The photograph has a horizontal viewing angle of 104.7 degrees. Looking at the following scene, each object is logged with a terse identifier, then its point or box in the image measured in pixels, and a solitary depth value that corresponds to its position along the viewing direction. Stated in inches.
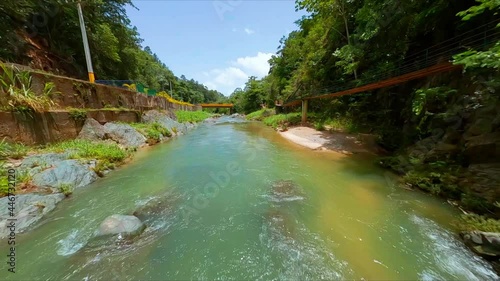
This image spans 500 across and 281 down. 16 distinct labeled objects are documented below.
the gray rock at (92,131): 342.7
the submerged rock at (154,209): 164.6
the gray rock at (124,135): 380.5
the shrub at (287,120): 742.3
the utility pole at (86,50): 461.6
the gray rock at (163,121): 596.9
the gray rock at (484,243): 115.2
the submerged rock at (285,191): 198.4
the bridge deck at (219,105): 2130.9
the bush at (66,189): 195.0
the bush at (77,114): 330.6
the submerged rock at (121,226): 136.0
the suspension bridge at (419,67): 222.1
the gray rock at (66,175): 196.2
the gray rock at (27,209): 142.6
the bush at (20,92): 251.4
